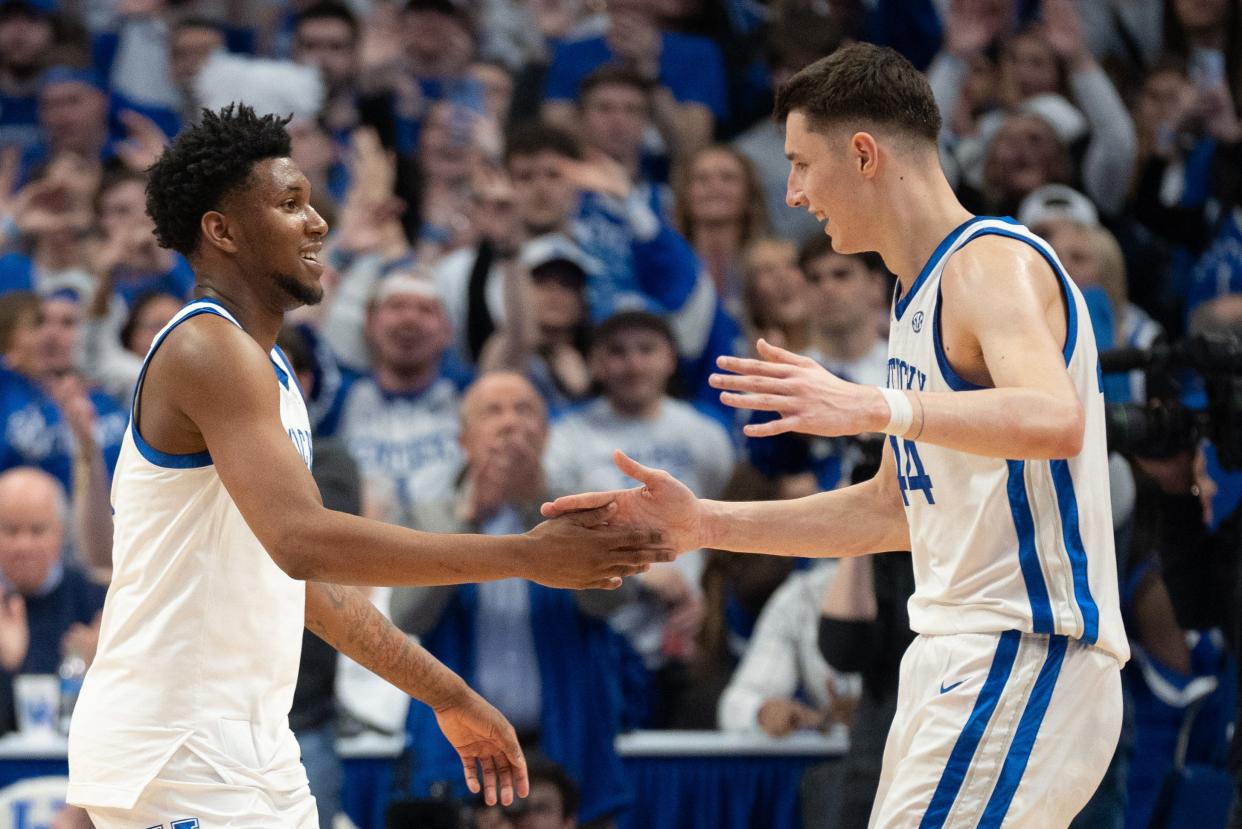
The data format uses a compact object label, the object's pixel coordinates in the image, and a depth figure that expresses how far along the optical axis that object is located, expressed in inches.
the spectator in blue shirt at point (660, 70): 685.3
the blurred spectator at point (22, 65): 735.1
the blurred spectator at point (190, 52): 729.0
